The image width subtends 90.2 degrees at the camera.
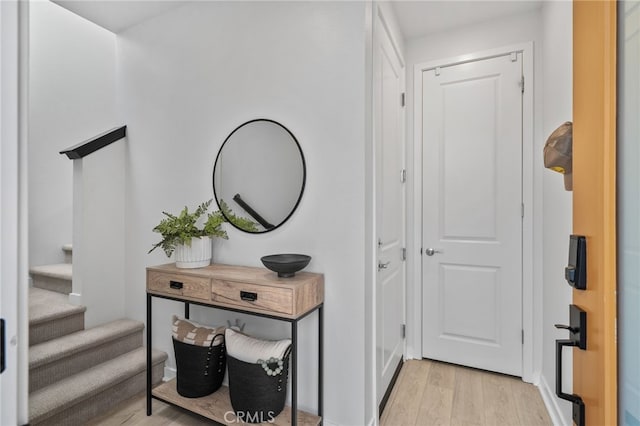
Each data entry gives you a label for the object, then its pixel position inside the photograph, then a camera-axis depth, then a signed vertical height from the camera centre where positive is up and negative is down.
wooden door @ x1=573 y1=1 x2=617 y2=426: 0.67 +0.03
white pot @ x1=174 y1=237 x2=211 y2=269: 1.95 -0.26
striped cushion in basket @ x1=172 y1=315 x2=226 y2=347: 1.90 -0.74
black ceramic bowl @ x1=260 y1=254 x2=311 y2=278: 1.63 -0.27
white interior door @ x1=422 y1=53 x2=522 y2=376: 2.39 -0.01
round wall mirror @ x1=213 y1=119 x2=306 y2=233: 1.91 +0.23
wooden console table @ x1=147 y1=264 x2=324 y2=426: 1.54 -0.46
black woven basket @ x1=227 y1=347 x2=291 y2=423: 1.63 -0.93
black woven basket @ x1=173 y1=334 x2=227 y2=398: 1.88 -0.93
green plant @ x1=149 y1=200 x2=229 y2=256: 1.94 -0.11
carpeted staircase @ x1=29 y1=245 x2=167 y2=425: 1.83 -1.01
